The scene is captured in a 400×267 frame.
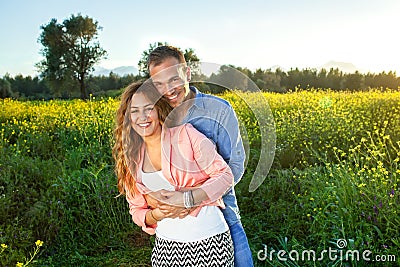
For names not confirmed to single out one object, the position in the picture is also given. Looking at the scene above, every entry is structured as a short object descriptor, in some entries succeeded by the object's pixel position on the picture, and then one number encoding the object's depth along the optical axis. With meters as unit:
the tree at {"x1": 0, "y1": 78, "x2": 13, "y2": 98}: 23.97
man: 1.96
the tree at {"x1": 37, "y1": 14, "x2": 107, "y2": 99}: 23.97
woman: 1.82
